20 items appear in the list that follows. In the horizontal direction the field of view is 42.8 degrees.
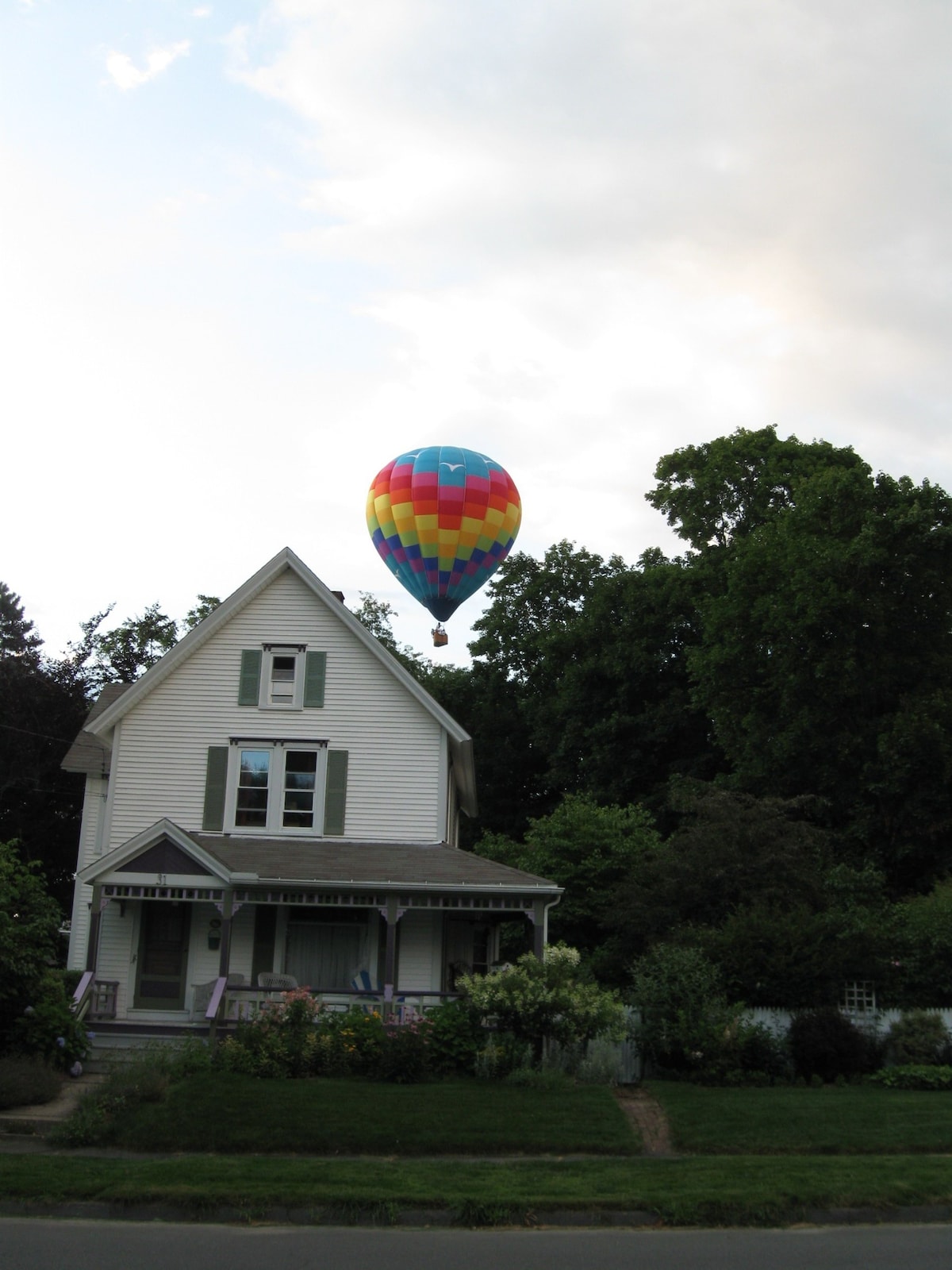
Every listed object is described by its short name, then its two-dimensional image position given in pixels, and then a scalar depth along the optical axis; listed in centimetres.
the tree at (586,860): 2931
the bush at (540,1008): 1942
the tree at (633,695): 4594
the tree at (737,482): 4556
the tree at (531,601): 5359
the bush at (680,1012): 1927
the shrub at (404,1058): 1822
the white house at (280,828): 2217
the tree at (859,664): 3459
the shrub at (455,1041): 1902
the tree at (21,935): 1811
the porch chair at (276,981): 2214
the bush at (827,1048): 1961
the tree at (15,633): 4967
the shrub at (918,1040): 2008
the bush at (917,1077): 1908
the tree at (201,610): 4847
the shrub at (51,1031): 1844
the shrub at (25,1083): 1619
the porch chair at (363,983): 2350
